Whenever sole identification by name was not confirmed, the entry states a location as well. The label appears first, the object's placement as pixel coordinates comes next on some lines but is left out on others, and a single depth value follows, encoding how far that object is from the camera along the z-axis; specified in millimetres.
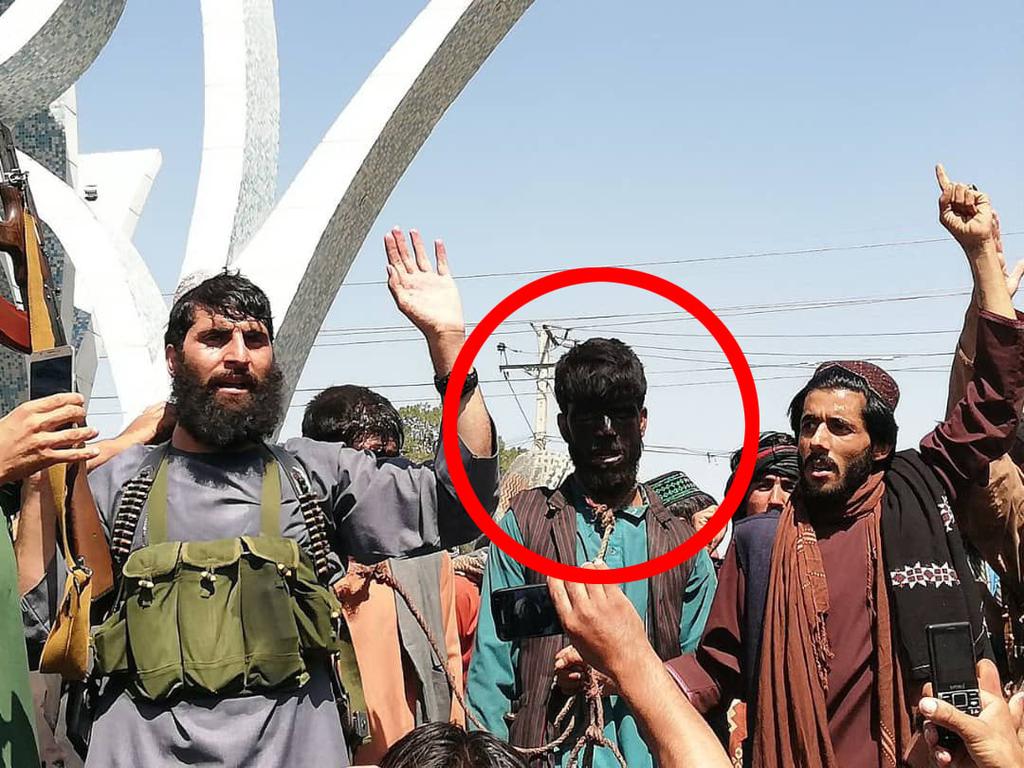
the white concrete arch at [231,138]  11180
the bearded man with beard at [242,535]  2918
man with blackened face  3781
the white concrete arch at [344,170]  10680
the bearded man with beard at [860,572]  3201
